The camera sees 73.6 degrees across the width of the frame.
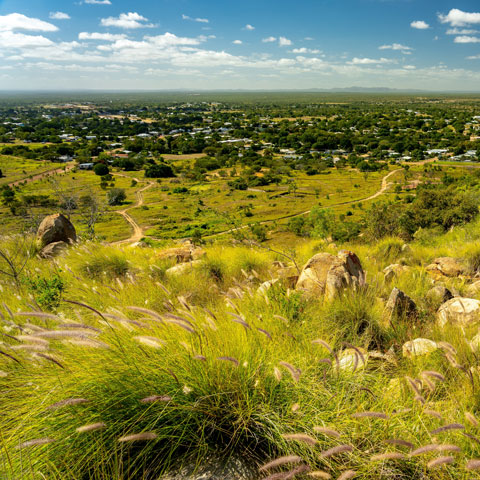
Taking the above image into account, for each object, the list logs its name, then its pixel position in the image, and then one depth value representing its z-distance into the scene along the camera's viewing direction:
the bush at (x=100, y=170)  114.19
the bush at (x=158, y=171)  120.19
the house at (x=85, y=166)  120.55
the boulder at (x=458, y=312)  5.14
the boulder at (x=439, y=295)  6.42
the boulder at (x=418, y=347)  4.12
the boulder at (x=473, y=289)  6.99
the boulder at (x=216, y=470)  2.52
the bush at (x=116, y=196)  88.00
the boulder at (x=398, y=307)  5.46
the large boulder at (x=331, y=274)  6.21
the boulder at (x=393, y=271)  7.54
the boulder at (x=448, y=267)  9.21
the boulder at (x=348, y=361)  3.47
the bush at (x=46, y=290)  5.46
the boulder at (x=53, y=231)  13.07
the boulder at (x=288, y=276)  7.23
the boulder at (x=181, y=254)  10.61
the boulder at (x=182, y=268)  8.16
